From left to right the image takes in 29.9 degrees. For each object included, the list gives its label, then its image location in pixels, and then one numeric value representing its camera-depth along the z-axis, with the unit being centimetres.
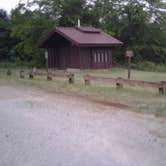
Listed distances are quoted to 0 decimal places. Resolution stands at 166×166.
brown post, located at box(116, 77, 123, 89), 1341
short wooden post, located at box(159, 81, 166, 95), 1171
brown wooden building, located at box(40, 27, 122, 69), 2519
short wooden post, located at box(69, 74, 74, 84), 1550
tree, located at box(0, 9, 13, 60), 3773
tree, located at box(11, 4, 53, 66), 3167
